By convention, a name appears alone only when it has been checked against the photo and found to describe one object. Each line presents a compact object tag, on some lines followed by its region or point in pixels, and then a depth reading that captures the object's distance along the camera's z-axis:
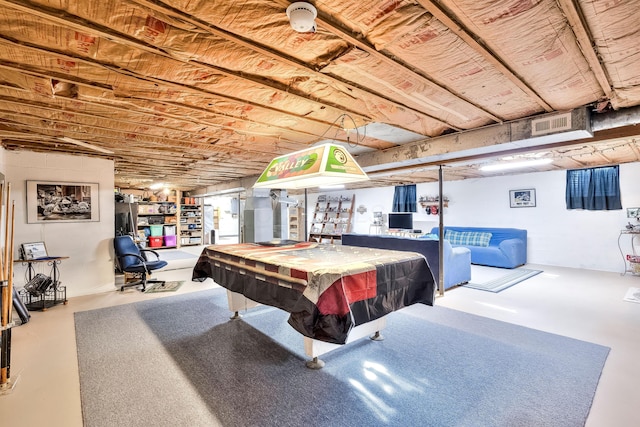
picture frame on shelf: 4.29
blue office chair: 5.10
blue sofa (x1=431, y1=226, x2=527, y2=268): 6.64
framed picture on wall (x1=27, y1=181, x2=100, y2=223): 4.59
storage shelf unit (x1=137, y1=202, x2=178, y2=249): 10.03
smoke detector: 1.49
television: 8.15
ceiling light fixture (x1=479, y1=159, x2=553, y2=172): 5.59
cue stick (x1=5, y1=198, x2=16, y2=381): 2.33
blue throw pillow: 7.34
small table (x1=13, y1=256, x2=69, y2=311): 4.19
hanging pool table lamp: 2.88
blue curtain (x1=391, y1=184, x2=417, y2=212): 9.49
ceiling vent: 3.01
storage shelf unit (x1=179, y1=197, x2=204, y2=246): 11.26
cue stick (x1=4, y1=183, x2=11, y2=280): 2.37
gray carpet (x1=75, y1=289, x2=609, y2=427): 1.94
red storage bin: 10.51
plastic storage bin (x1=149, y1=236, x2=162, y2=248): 10.16
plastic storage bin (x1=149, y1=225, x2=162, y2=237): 10.20
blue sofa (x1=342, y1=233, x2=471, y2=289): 4.97
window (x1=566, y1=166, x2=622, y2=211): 6.30
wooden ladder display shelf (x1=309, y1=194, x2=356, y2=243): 10.94
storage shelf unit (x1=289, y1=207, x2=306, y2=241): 11.56
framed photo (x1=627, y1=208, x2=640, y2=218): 6.00
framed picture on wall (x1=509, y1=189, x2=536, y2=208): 7.35
